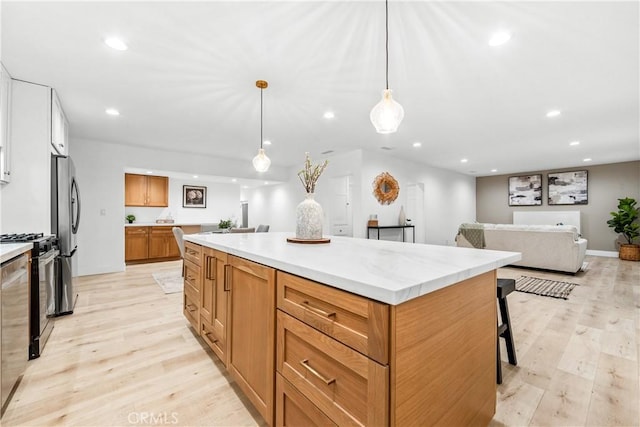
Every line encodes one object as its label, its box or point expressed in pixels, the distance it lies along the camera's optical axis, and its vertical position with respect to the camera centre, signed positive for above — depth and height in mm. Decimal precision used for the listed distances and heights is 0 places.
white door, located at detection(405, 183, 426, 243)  7172 +93
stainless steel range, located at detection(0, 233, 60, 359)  2016 -611
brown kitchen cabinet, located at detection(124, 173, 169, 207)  6352 +460
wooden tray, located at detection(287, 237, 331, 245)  1882 -208
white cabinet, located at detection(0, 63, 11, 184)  2412 +751
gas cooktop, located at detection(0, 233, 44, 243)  2039 -230
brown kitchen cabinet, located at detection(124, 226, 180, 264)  5941 -785
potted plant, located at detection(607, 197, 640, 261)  6293 -295
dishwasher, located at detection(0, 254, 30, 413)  1474 -674
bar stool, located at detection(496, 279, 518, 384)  1855 -781
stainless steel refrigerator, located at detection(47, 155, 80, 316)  2800 -186
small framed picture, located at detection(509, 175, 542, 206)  8289 +681
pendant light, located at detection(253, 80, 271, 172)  3184 +561
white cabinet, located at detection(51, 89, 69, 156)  2924 +953
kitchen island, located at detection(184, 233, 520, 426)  774 -433
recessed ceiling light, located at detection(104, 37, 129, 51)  2086 +1286
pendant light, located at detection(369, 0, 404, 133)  1818 +653
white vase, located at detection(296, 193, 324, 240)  1919 -65
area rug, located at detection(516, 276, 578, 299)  3596 -1057
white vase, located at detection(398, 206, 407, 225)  6422 -155
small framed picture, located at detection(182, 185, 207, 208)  7491 +375
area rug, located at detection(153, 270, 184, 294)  3855 -1117
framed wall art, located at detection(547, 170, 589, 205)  7566 +702
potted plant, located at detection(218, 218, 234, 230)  6953 -380
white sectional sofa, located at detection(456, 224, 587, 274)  4652 -565
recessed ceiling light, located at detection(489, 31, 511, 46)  2027 +1311
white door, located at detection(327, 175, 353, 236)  6508 +86
